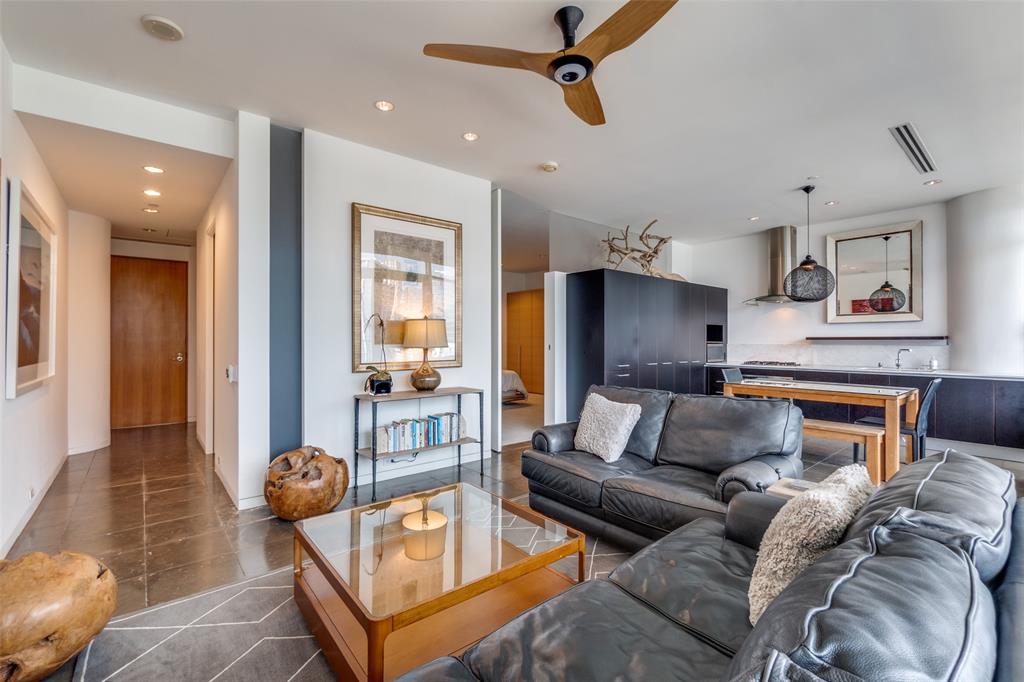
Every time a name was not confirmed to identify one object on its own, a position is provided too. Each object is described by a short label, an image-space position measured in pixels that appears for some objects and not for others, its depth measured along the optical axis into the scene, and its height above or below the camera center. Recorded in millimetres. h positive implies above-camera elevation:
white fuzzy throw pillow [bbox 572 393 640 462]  3023 -616
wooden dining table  3627 -511
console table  3521 -557
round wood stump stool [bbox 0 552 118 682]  1513 -953
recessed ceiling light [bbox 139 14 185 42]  2326 +1645
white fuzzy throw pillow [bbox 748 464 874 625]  1210 -546
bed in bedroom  8523 -936
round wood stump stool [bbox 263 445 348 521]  3002 -979
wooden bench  3609 -796
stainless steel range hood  6566 +1170
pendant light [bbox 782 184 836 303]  5391 +677
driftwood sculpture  6379 +1232
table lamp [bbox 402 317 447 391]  3797 -11
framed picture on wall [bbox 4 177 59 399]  2650 +321
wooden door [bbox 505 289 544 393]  9781 +56
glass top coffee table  1520 -907
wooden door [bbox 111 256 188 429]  5918 -19
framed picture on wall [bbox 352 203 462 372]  3814 +529
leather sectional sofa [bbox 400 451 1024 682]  579 -420
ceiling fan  1870 +1352
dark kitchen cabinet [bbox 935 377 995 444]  4668 -771
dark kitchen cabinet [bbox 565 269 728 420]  5516 +81
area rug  1682 -1229
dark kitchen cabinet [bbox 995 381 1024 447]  4500 -763
